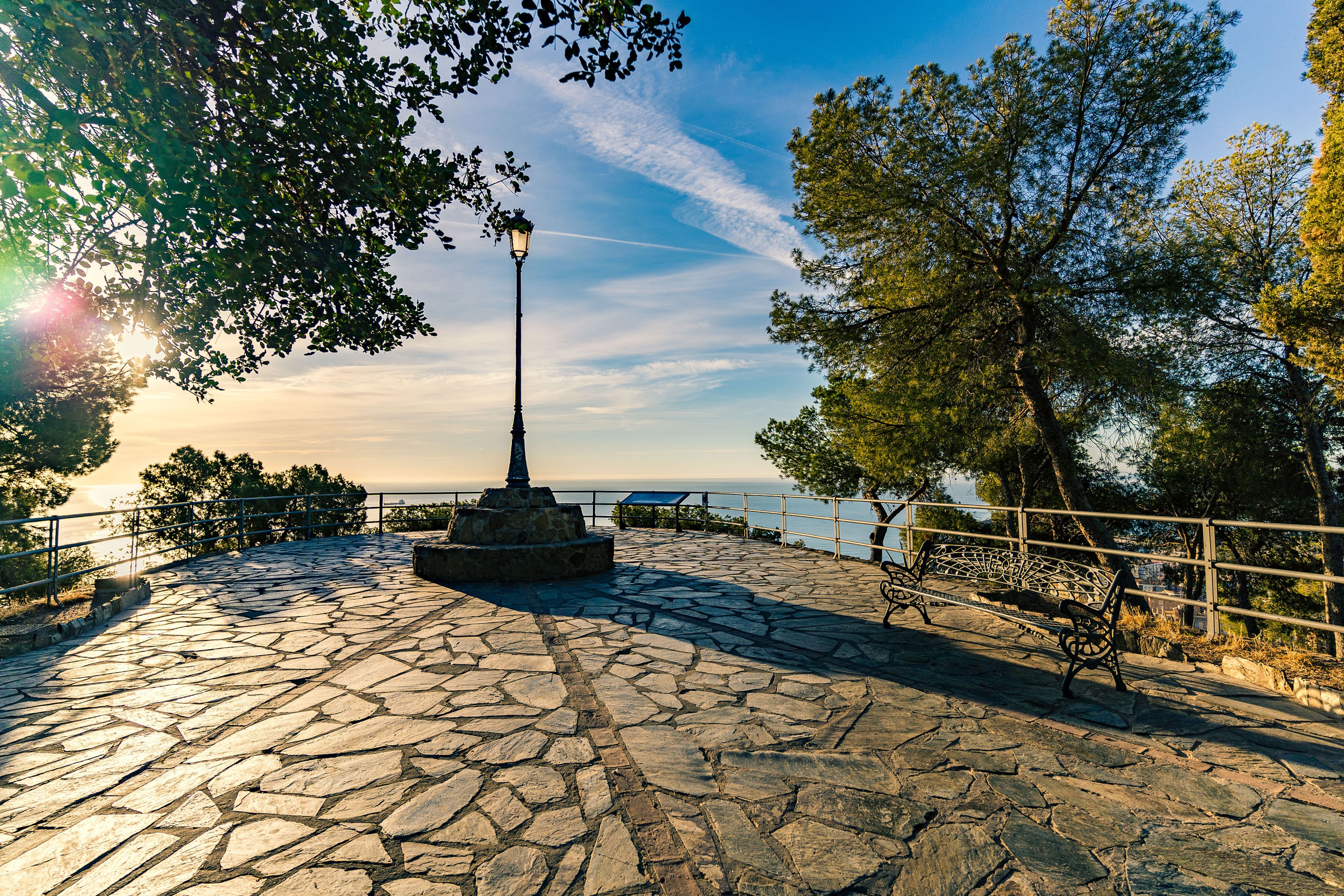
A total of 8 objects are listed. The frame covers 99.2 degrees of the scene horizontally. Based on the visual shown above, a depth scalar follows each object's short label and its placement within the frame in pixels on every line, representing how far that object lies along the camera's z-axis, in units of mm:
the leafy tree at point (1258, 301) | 13078
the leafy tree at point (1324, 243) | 9422
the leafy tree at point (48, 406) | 9672
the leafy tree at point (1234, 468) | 13875
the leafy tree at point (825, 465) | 23531
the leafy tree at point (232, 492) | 18609
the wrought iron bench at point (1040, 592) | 4223
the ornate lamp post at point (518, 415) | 9297
